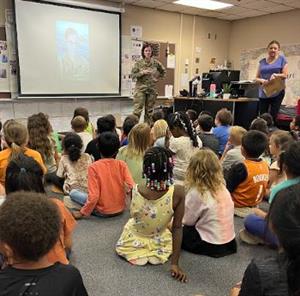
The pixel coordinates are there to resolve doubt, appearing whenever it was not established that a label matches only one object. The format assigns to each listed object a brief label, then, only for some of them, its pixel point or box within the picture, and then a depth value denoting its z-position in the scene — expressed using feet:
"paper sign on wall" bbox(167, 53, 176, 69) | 22.69
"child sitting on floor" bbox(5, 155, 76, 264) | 4.99
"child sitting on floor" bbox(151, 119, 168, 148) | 10.88
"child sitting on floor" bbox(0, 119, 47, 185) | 8.13
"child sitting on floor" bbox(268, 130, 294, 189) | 7.53
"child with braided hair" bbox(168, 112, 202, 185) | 9.31
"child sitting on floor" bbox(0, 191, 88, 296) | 2.77
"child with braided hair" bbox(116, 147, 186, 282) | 5.72
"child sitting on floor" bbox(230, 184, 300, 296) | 2.46
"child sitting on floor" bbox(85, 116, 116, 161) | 10.77
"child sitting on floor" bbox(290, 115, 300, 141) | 11.93
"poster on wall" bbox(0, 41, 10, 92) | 16.33
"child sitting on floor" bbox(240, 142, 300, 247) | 5.70
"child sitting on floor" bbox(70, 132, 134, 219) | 7.80
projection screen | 16.76
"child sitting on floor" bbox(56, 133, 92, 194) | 8.92
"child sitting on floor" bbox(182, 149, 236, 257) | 6.29
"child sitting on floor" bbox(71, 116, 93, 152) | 11.02
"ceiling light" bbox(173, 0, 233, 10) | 19.51
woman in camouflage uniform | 18.17
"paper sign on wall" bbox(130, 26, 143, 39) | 20.81
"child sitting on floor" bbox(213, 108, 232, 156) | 12.21
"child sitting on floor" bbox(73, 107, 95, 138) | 12.43
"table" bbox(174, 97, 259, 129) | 17.72
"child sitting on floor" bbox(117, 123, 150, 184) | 8.87
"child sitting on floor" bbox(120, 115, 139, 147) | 11.03
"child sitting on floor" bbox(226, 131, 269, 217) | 7.71
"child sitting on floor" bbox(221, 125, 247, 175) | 9.34
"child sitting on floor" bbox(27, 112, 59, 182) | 10.03
